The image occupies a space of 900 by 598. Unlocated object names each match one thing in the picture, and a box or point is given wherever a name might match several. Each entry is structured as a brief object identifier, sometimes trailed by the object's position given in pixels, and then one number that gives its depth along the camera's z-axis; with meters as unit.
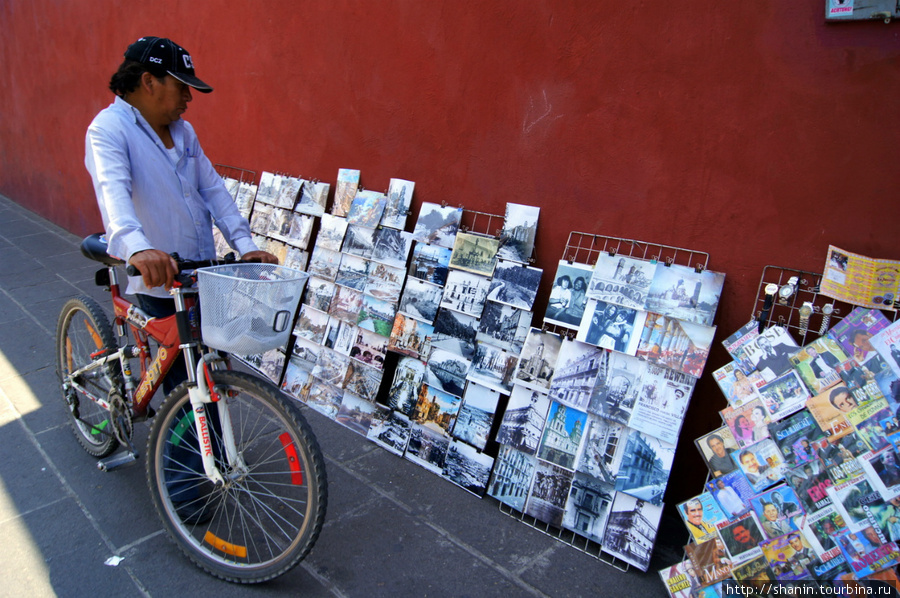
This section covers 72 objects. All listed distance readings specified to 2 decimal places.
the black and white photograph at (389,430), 3.04
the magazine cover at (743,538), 2.06
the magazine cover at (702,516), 2.15
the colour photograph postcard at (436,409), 2.88
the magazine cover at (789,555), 1.97
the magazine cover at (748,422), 2.10
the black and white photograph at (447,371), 2.89
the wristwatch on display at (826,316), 2.07
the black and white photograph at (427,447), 2.90
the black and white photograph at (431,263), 3.02
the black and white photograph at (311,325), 3.53
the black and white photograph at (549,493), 2.50
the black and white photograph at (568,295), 2.57
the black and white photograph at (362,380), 3.25
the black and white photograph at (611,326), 2.41
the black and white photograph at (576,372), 2.47
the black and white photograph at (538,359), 2.61
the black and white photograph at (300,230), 3.75
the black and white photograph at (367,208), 3.36
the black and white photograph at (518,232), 2.79
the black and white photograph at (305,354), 3.57
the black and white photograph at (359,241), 3.34
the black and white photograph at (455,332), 2.88
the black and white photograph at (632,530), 2.31
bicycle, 2.01
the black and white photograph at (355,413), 3.24
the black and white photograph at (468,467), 2.75
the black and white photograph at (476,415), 2.78
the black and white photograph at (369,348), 3.24
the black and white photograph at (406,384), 3.03
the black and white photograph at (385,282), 3.20
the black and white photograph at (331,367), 3.39
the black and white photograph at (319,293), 3.52
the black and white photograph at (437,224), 3.04
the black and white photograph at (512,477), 2.61
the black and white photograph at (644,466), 2.29
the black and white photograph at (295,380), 3.58
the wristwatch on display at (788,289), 2.13
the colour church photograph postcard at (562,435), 2.48
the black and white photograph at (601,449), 2.39
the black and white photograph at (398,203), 3.26
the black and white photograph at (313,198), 3.71
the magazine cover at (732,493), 2.10
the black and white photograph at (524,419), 2.58
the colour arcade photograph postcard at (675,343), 2.28
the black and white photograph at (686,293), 2.30
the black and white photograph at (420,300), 3.02
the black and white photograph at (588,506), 2.41
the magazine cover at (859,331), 1.95
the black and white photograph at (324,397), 3.40
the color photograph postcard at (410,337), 3.02
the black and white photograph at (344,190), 3.54
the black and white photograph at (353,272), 3.35
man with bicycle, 1.99
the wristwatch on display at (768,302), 2.17
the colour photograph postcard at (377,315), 3.21
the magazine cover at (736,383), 2.15
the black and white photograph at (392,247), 3.21
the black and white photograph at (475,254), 2.86
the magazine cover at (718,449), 2.16
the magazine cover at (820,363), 2.01
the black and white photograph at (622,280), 2.42
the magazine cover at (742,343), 2.18
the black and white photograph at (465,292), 2.86
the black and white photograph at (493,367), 2.74
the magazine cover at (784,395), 2.05
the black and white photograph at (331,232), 3.49
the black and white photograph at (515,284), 2.73
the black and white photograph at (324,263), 3.51
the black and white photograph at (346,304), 3.36
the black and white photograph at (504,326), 2.73
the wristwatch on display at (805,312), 2.09
